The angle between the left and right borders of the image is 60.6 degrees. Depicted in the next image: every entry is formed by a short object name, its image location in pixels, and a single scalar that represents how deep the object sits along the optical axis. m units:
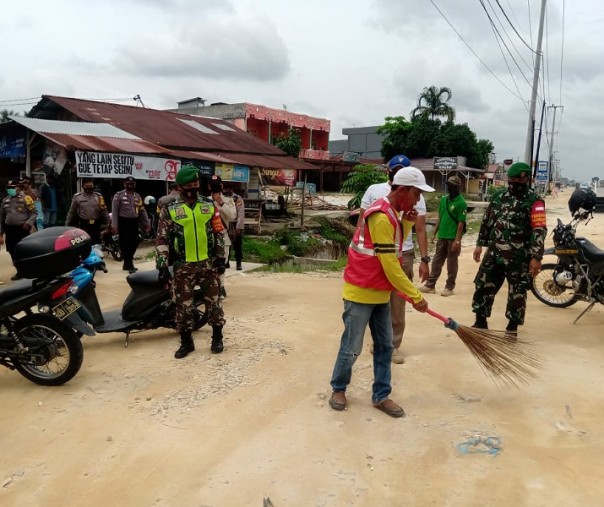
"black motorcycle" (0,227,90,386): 3.75
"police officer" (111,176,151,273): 8.13
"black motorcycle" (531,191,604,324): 5.66
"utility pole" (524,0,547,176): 20.33
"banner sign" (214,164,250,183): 15.43
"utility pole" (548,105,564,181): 53.67
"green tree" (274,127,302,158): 29.20
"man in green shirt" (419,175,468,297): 6.80
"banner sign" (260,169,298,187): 20.81
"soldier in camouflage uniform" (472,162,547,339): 4.56
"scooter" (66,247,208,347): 4.59
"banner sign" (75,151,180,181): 10.48
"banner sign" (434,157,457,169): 36.97
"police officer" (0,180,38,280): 7.50
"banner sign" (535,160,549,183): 29.84
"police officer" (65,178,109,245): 7.85
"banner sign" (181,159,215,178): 14.00
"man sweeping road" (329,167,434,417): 3.10
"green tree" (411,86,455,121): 39.81
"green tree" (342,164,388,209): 15.49
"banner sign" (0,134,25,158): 12.04
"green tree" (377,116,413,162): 40.34
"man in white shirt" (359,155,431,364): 4.16
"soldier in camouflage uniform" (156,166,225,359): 4.23
